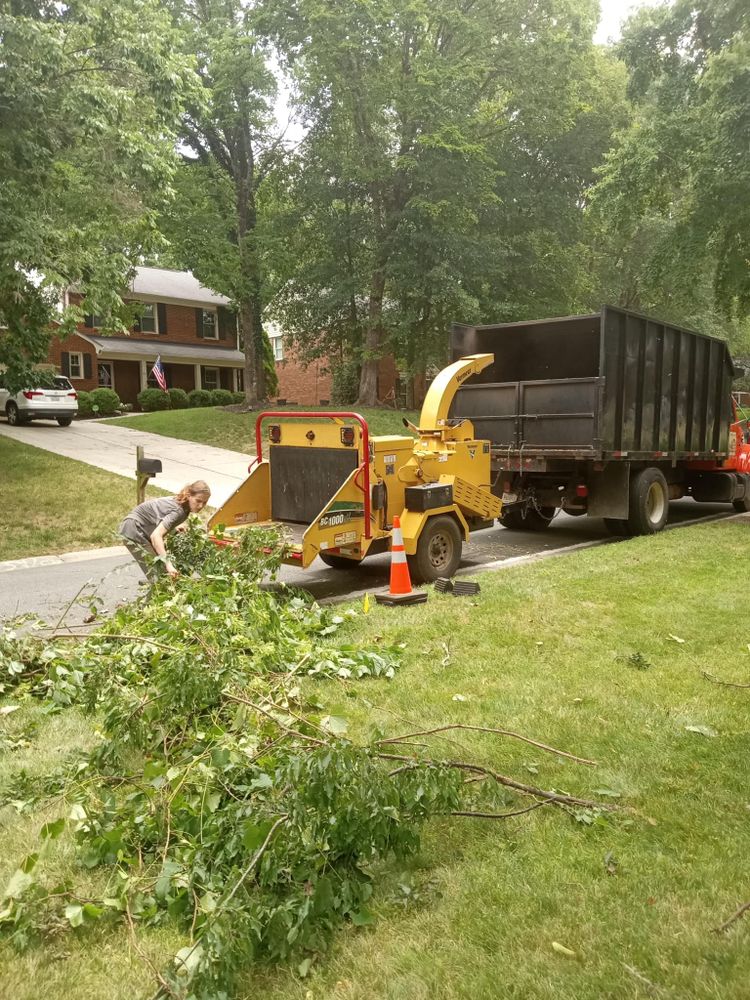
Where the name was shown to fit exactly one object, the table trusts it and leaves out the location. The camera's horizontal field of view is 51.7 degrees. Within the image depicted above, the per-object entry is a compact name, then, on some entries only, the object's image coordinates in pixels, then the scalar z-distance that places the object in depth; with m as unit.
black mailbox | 7.18
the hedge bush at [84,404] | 30.20
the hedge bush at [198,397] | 34.75
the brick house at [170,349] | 34.12
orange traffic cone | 6.78
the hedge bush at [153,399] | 33.09
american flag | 29.03
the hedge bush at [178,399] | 34.28
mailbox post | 7.19
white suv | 23.56
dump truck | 9.80
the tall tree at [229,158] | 21.34
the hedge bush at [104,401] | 30.53
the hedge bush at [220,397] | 35.50
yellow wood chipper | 7.35
